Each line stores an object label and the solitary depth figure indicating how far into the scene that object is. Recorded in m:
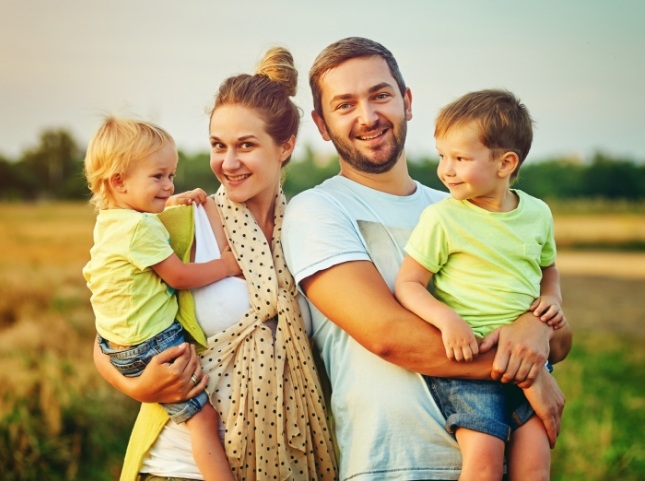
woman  2.51
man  2.38
